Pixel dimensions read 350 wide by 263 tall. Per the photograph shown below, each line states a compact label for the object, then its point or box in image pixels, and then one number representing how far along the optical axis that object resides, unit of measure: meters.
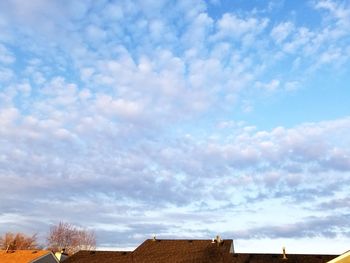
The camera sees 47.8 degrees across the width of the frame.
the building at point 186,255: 39.12
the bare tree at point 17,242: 84.44
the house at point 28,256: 45.88
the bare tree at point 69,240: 89.62
